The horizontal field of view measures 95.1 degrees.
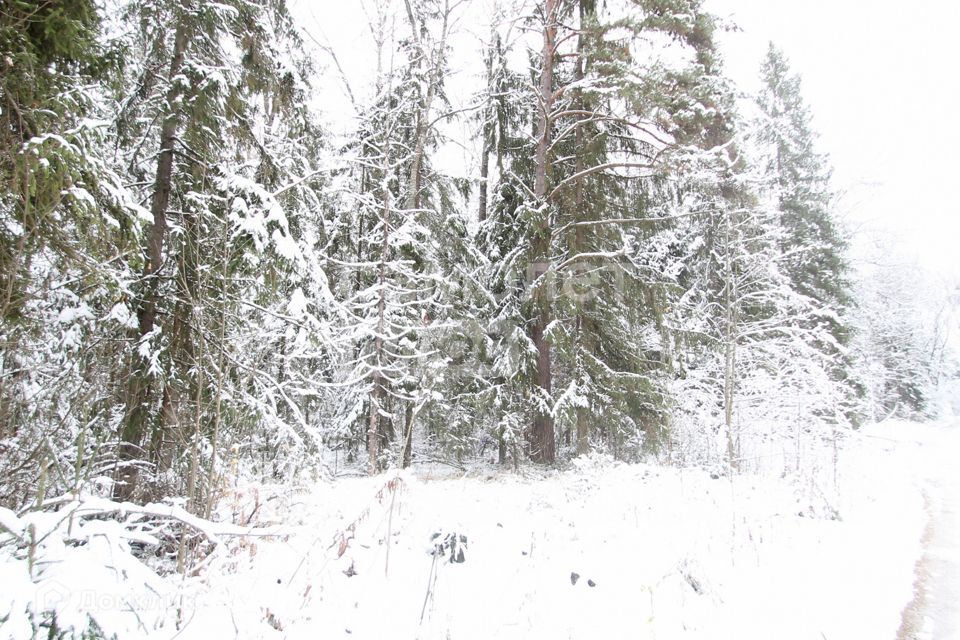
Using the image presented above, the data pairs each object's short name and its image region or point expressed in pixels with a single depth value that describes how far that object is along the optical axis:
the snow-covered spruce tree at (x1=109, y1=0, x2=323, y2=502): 4.61
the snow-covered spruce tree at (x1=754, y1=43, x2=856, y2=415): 16.64
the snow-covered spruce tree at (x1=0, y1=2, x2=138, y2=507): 3.05
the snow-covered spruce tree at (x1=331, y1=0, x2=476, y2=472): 9.40
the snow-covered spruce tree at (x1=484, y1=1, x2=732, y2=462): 8.27
